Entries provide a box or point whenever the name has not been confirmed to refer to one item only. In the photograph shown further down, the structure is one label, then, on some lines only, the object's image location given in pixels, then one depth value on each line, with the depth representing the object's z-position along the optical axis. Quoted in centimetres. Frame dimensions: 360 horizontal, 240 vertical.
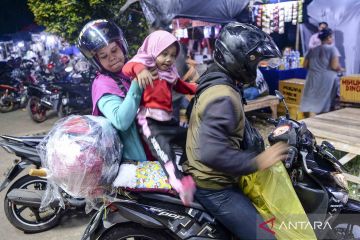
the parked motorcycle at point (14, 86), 860
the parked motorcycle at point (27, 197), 319
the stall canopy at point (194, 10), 624
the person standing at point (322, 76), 648
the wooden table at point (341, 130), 377
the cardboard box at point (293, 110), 714
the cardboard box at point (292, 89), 716
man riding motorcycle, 171
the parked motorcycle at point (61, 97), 712
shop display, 912
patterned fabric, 202
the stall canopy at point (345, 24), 829
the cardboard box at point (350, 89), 568
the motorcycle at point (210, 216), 202
